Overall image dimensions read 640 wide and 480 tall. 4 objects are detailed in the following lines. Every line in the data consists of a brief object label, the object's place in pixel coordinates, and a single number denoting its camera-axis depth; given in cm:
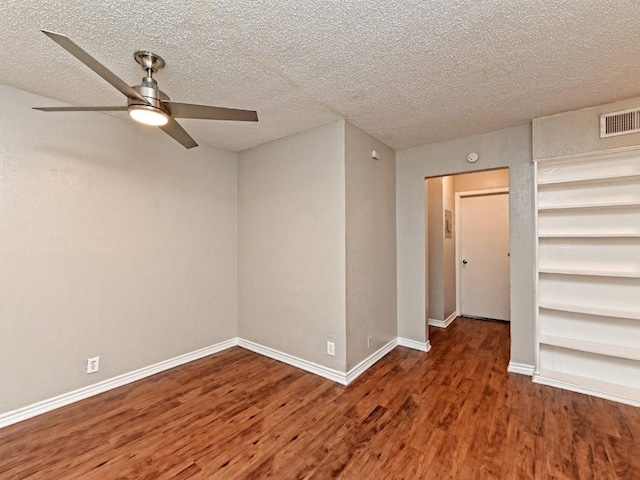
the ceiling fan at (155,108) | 165
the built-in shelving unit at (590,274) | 252
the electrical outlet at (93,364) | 256
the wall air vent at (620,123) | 239
